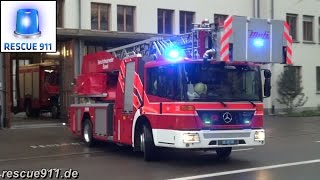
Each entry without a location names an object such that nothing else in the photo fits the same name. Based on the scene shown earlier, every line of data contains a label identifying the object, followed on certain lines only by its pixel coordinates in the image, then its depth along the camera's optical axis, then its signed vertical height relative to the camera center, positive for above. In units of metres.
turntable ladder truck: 13.02 -0.14
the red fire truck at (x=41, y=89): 31.22 -0.42
